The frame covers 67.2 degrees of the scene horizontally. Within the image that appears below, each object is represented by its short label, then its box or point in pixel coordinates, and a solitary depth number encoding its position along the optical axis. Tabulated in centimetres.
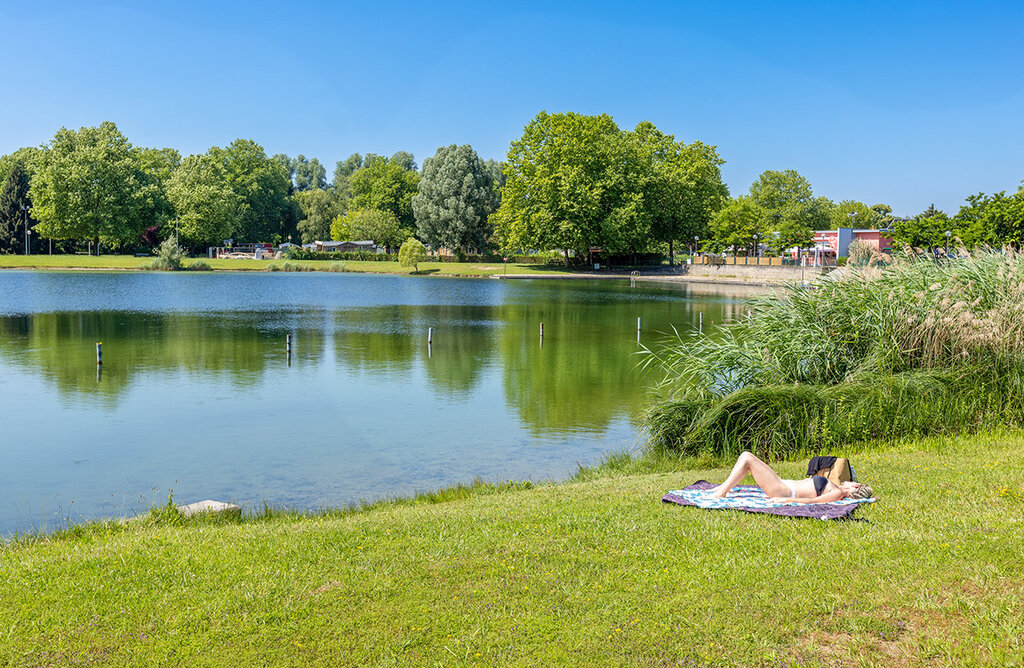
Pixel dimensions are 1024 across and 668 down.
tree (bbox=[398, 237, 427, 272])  9531
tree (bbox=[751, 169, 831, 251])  12769
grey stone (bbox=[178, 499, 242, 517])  959
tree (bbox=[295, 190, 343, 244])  13638
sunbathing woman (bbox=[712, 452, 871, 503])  822
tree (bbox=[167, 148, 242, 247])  10194
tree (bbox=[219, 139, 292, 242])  11785
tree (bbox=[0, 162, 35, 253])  10249
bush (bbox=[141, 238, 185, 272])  8919
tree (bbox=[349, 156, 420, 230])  12425
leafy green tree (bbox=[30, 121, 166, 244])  9581
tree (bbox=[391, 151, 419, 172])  15962
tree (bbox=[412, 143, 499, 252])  10300
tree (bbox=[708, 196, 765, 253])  9650
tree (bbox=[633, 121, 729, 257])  9138
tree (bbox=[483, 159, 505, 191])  14538
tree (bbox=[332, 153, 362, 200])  14850
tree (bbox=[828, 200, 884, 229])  13900
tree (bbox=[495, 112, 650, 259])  8638
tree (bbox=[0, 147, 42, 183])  10794
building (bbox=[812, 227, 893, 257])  9325
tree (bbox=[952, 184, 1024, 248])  6600
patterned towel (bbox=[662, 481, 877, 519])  773
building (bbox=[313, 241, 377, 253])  12344
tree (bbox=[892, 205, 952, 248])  7754
